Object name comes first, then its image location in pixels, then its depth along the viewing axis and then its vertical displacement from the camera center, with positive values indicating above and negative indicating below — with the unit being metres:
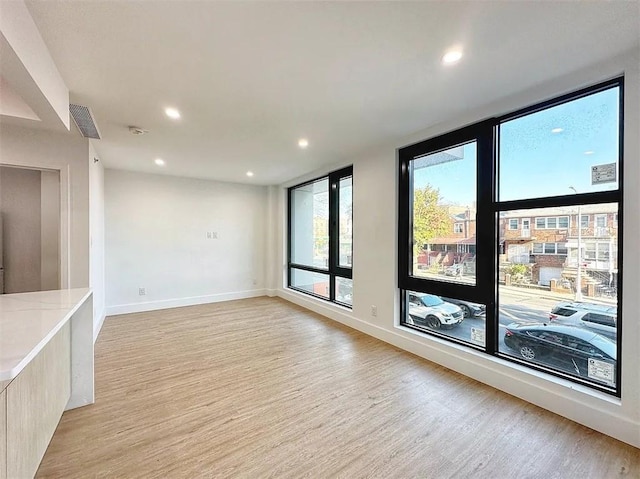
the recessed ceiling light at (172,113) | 2.66 +1.18
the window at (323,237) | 4.68 -0.01
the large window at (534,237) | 2.10 -0.01
